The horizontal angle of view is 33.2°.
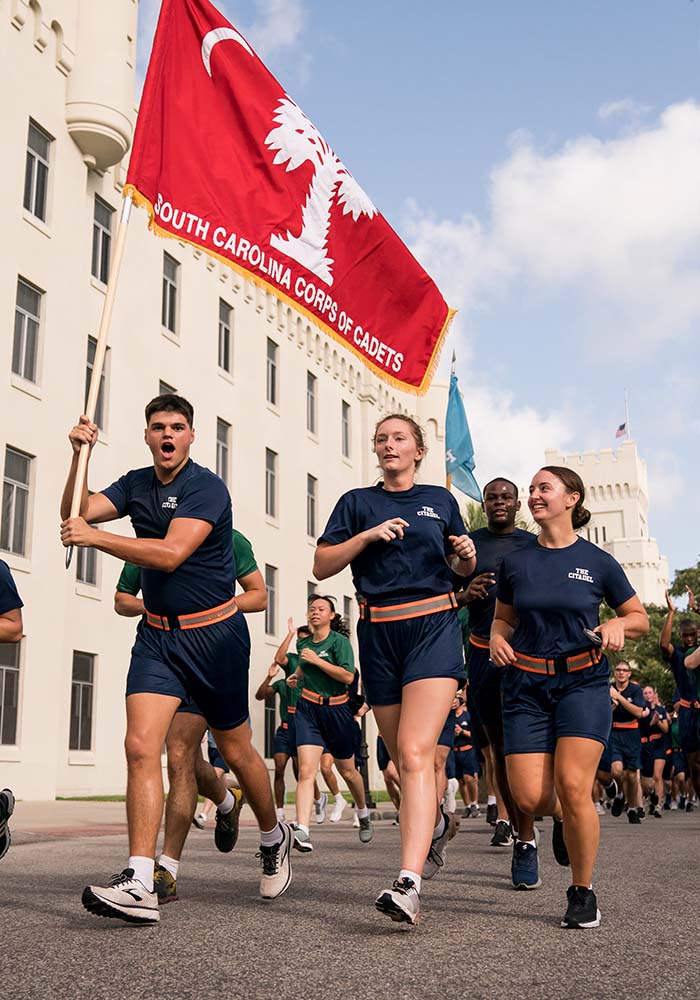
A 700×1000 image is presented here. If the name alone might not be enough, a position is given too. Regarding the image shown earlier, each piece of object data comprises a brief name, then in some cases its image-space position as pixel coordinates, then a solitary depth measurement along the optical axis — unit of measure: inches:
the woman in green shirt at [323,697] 426.3
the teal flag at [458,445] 514.3
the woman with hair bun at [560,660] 207.6
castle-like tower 4384.8
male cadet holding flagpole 201.6
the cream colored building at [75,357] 861.8
